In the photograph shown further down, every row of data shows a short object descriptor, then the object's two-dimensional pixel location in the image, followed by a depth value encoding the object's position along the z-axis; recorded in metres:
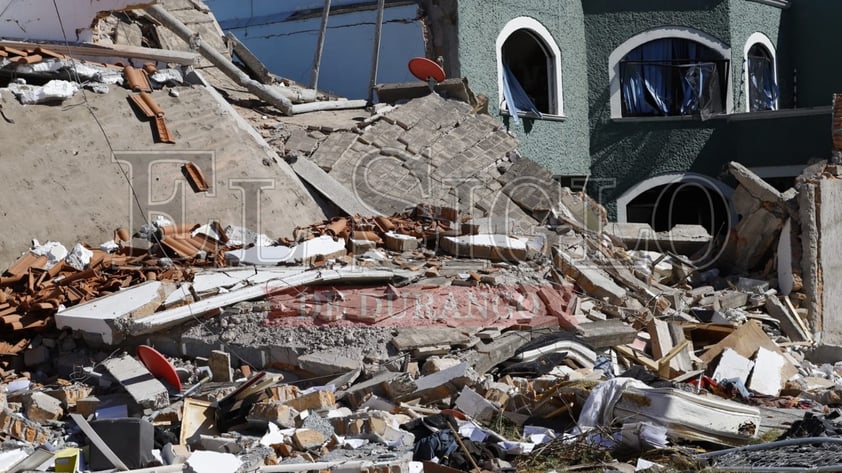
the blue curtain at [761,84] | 19.78
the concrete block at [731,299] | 11.33
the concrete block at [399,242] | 10.27
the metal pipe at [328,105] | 14.11
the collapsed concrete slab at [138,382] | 7.24
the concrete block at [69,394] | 7.49
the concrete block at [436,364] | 7.62
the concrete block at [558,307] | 8.97
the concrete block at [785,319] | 10.98
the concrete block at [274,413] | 6.81
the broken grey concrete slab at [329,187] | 11.43
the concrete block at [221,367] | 7.79
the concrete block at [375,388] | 7.33
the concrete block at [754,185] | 12.68
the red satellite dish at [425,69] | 14.06
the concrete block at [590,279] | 10.20
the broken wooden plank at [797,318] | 11.04
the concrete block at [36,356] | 8.45
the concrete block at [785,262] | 11.91
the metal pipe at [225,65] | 14.02
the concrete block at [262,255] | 9.37
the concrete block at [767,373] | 8.57
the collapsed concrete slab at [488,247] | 10.22
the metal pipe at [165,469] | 6.09
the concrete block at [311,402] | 7.09
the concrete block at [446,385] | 7.39
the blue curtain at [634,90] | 18.72
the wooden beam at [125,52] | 11.15
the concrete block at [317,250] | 9.47
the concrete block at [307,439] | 6.50
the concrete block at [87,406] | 7.32
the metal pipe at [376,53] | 15.09
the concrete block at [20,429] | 6.87
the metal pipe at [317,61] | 15.55
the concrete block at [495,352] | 7.82
